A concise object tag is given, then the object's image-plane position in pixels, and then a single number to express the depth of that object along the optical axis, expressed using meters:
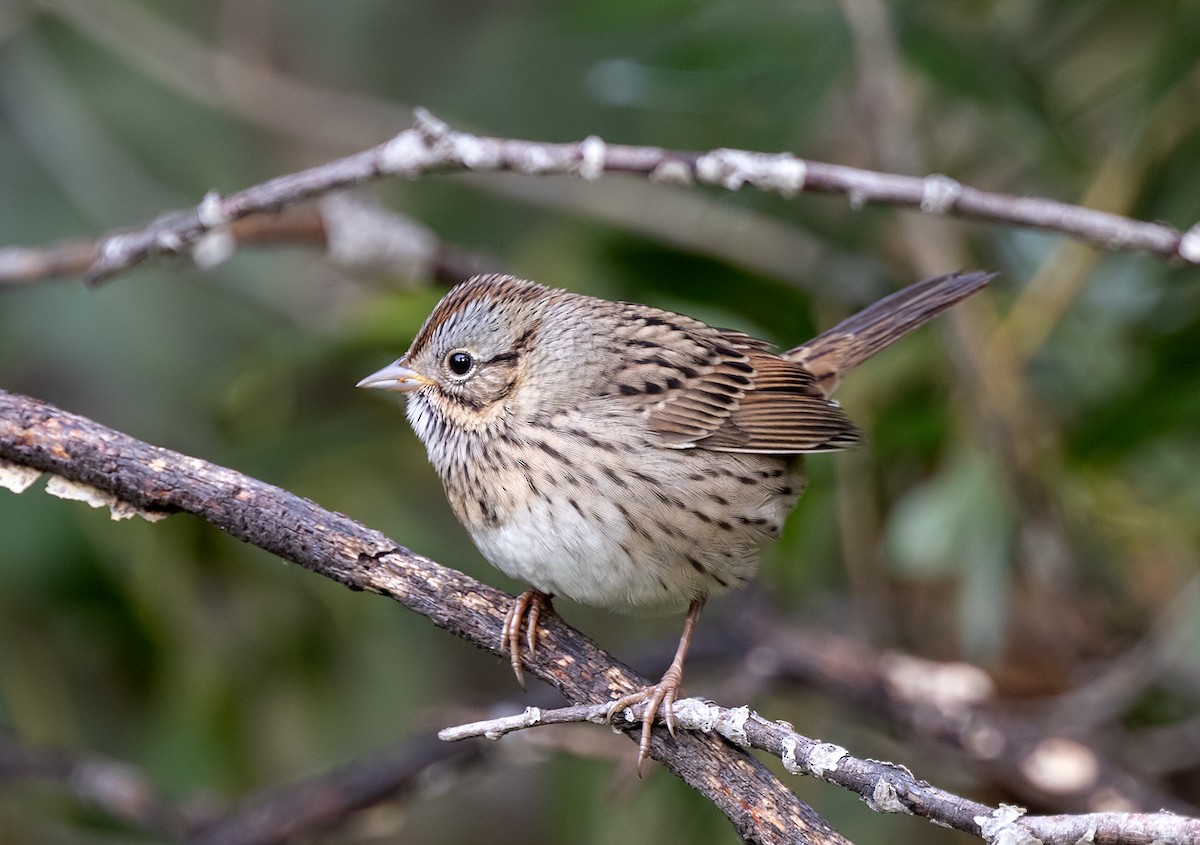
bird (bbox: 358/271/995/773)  6.07
